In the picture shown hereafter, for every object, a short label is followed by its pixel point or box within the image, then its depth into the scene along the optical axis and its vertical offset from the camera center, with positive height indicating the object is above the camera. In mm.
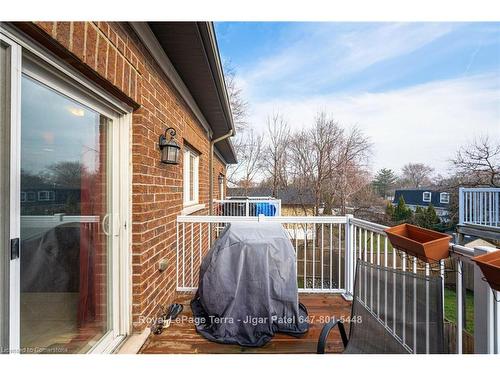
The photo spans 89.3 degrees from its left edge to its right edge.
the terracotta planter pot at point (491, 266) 1011 -328
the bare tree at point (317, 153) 12344 +1709
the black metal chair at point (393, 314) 1202 -684
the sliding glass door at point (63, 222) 1181 -186
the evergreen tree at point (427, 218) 11125 -1401
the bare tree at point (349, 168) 12289 +949
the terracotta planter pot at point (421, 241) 1441 -345
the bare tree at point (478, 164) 8253 +837
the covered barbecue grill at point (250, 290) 1970 -809
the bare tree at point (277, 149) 13359 +2084
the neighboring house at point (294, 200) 12906 -628
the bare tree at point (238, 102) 11859 +4538
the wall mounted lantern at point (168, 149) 2354 +368
